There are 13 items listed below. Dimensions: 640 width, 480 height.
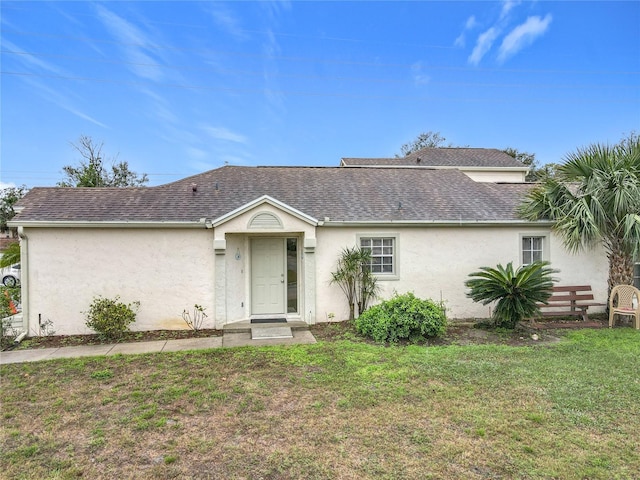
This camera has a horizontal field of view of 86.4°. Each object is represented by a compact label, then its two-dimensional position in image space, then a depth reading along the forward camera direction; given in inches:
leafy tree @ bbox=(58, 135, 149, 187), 1163.9
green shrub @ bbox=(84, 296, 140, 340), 318.7
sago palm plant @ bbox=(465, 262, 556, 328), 324.5
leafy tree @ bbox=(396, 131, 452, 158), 1730.4
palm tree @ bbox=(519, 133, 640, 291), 355.6
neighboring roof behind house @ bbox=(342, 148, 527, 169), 822.5
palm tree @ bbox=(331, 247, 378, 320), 376.2
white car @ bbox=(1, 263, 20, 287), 724.7
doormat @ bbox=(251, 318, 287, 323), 387.5
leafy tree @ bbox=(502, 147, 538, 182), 1576.0
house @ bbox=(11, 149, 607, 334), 345.4
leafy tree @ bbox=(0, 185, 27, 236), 1402.6
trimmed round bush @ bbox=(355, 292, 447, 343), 307.4
